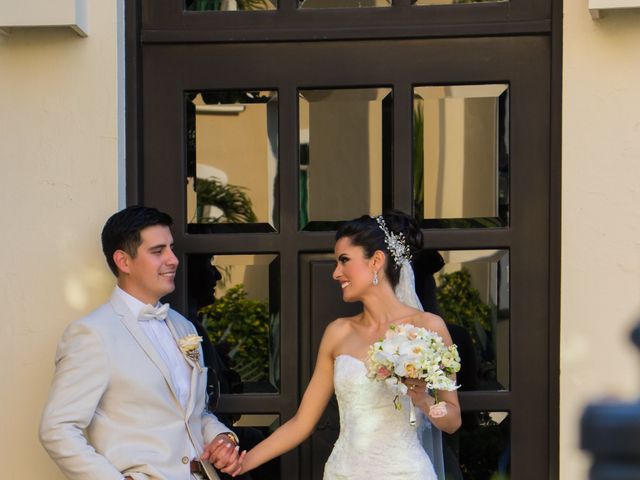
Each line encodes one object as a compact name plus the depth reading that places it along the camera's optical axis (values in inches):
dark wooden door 297.1
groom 255.9
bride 271.8
